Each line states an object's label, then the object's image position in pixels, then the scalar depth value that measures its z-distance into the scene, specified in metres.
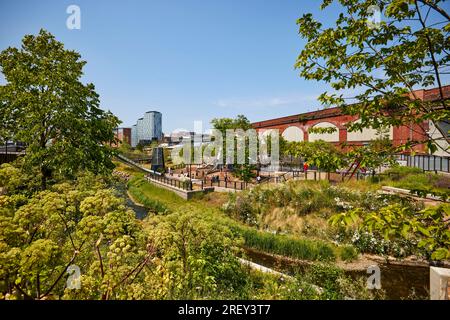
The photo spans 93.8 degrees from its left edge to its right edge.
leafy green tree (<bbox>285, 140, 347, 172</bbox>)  3.82
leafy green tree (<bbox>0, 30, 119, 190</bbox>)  6.99
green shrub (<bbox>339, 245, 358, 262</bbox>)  9.60
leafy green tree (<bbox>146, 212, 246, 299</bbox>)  3.84
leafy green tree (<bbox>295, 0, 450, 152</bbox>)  3.38
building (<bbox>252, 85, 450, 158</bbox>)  25.12
